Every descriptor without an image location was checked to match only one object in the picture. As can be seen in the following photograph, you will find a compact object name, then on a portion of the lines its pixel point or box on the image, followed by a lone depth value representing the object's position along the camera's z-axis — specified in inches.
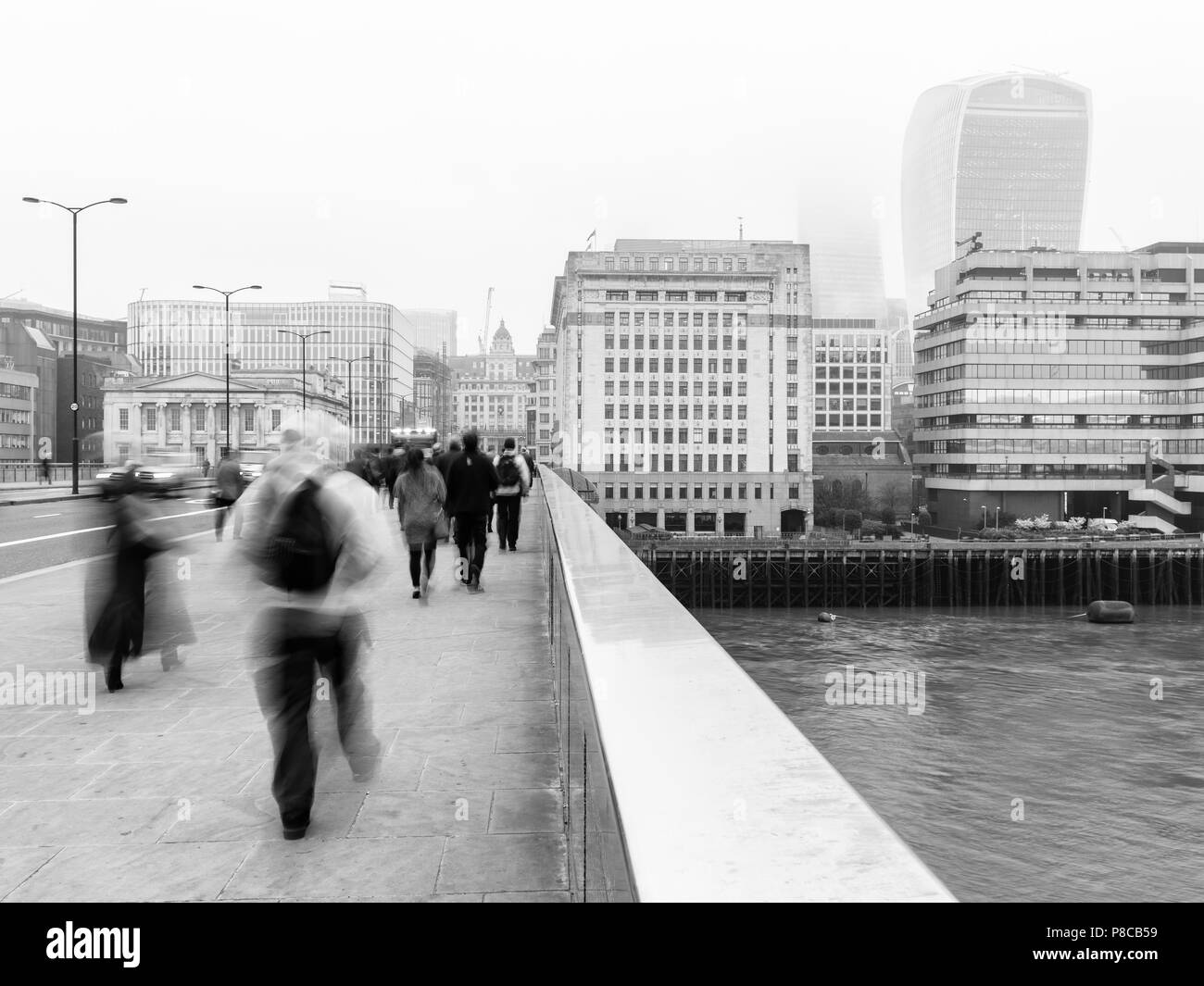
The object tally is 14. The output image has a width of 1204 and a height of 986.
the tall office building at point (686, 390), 4318.4
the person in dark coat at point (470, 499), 477.1
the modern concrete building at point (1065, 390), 3651.6
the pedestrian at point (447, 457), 545.9
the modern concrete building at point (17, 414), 3521.2
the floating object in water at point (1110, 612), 2536.9
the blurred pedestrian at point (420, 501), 443.5
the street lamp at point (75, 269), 1445.6
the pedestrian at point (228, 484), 697.6
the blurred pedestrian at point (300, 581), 174.9
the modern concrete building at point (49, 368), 4008.4
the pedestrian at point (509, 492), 617.6
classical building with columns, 3703.2
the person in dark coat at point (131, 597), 295.7
